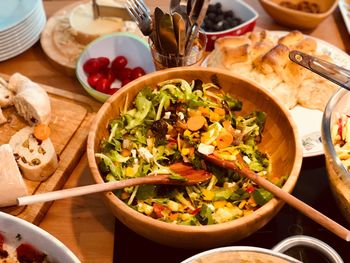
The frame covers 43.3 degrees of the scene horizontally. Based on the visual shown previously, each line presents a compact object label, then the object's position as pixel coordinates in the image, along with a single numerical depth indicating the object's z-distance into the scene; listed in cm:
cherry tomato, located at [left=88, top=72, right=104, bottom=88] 146
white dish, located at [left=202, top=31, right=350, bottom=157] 125
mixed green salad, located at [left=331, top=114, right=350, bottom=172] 112
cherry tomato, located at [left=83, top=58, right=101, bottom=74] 150
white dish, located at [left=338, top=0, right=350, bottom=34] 173
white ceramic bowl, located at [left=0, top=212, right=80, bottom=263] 97
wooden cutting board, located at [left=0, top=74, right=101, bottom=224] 117
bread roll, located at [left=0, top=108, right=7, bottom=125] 134
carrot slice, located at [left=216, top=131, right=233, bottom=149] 112
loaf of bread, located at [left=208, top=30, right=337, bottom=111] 138
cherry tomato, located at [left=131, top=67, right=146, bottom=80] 150
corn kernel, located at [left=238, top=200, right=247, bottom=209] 104
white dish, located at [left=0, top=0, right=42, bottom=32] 153
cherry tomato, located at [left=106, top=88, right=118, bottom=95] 145
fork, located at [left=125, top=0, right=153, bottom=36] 126
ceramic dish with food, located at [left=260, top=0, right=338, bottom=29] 166
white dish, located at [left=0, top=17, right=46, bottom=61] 159
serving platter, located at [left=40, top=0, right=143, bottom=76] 157
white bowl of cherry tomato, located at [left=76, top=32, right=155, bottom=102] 148
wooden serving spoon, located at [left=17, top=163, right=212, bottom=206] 90
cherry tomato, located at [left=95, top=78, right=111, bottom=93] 146
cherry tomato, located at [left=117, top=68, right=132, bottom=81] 152
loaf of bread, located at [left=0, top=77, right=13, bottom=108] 137
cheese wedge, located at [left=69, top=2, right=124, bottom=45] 163
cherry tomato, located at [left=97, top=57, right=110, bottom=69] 153
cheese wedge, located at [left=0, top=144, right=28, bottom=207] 109
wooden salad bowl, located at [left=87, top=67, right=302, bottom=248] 92
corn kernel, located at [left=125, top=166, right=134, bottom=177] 109
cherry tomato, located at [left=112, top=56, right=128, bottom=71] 154
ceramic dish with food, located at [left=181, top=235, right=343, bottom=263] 85
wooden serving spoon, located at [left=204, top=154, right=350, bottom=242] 88
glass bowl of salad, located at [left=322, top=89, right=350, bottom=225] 102
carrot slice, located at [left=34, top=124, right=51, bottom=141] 128
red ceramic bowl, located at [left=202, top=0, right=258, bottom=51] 160
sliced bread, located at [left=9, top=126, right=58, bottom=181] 121
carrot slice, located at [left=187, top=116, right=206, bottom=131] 115
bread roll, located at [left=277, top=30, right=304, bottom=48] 148
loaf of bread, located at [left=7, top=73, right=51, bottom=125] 130
